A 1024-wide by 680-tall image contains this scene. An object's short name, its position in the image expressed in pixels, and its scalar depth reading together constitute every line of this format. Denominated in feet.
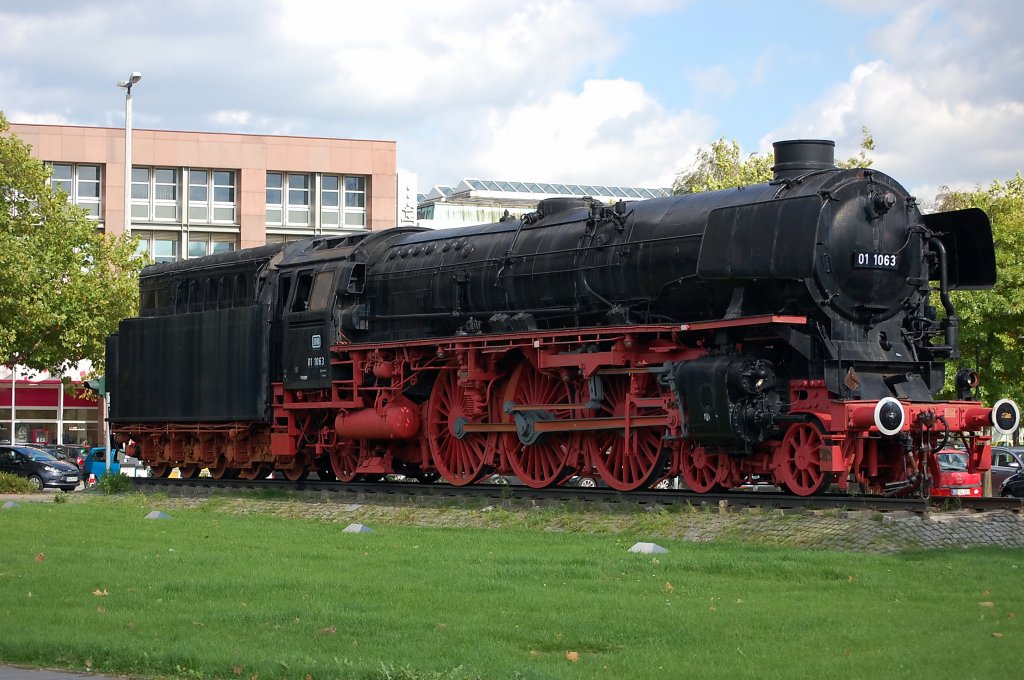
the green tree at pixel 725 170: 147.84
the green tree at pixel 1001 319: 127.44
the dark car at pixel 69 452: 162.69
